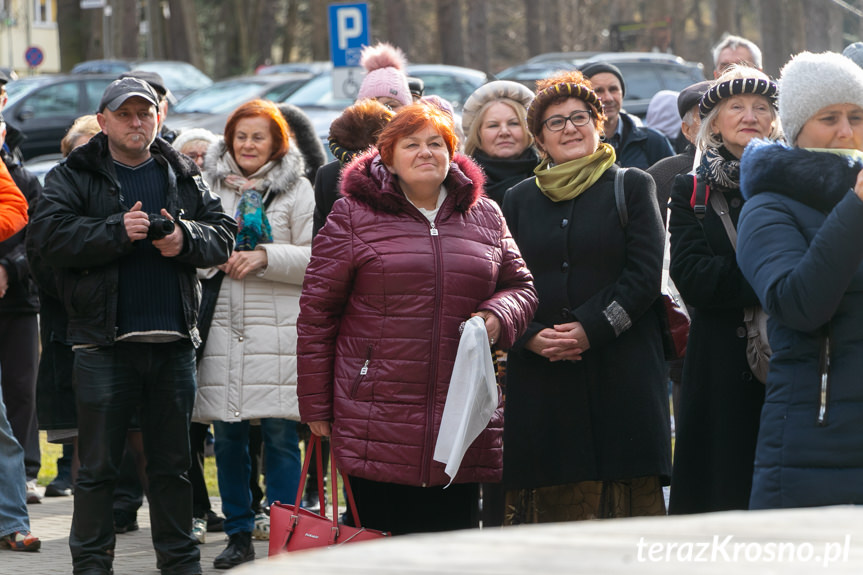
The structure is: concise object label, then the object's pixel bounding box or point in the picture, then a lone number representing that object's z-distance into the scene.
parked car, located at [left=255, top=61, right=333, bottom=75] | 31.23
